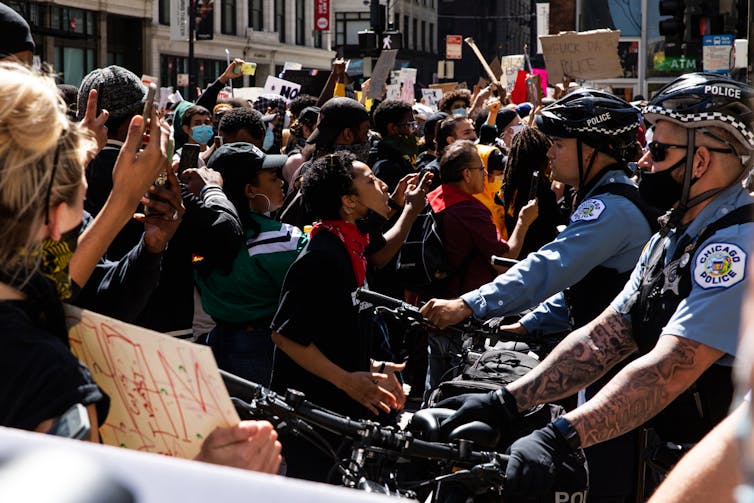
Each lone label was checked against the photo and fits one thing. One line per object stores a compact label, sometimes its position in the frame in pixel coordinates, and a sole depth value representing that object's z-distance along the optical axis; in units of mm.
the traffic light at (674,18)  13188
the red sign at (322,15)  59906
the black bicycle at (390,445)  2580
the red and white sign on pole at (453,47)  43503
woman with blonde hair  1623
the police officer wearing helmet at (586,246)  3836
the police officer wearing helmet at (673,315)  2834
